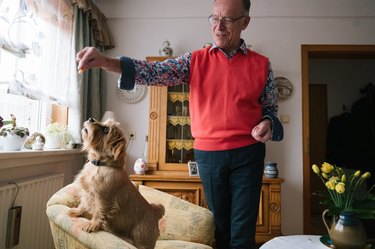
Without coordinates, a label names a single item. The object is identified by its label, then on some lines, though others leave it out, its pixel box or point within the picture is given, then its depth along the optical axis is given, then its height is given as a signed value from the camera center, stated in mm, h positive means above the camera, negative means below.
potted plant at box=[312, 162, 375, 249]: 913 -264
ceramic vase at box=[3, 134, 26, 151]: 1484 -64
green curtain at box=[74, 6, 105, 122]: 2199 +491
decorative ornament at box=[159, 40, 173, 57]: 2553 +850
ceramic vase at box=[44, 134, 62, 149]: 1948 -70
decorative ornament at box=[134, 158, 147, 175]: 2271 -307
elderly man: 876 +73
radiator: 1388 -467
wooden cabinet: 2168 -242
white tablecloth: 981 -424
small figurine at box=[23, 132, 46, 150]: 1712 -57
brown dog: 1006 -244
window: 1479 +488
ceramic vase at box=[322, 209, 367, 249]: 907 -343
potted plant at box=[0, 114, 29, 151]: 1485 -22
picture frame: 2284 -304
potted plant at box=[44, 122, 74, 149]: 1953 -32
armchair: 969 -434
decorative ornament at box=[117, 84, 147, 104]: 2779 +417
